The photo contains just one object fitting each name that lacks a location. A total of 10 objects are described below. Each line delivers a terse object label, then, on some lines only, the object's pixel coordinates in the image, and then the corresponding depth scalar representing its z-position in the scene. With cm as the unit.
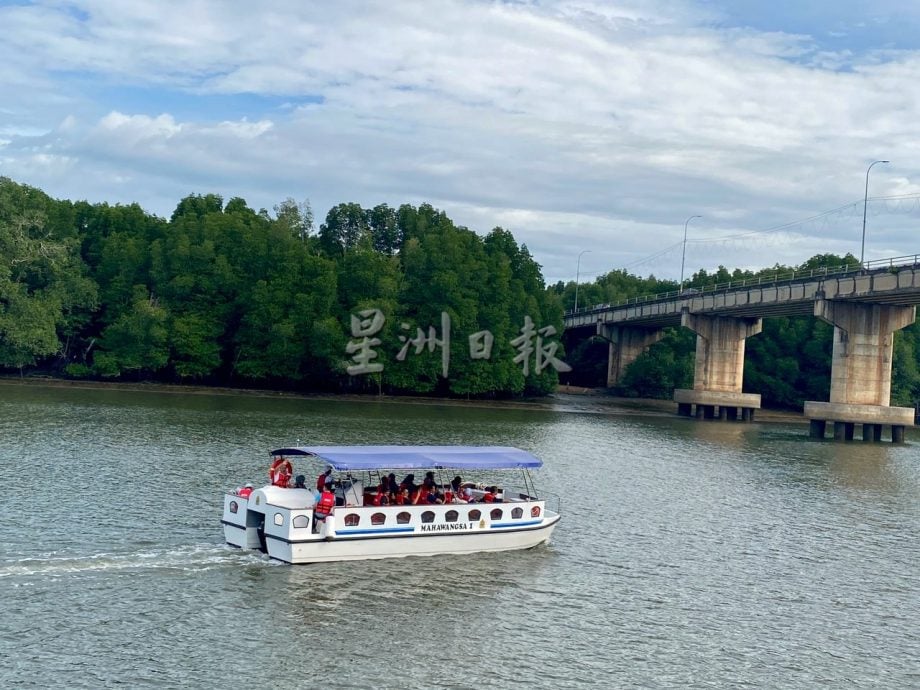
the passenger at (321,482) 3450
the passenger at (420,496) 3572
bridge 8775
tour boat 3262
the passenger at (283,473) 3478
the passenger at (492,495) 3744
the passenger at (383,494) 3481
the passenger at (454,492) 3638
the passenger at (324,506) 3269
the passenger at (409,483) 3600
